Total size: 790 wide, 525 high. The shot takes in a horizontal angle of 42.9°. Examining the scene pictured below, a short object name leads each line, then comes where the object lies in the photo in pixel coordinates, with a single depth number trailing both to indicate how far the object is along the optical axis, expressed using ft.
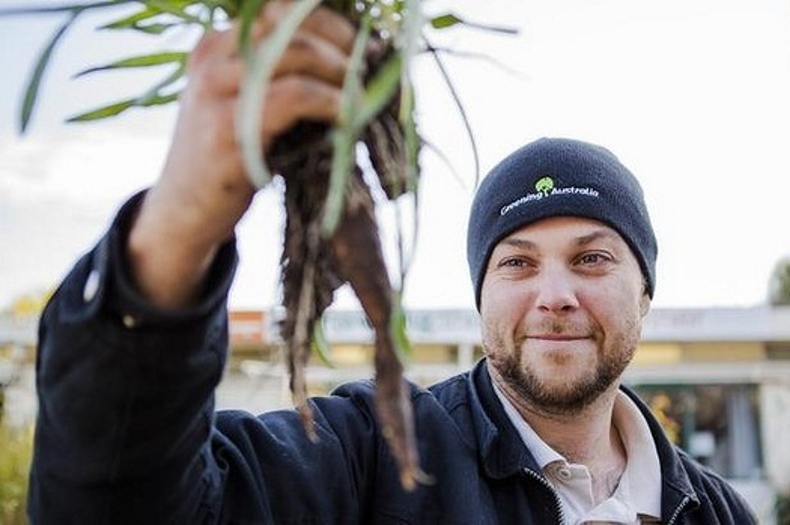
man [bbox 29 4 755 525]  3.40
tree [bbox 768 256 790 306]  52.85
